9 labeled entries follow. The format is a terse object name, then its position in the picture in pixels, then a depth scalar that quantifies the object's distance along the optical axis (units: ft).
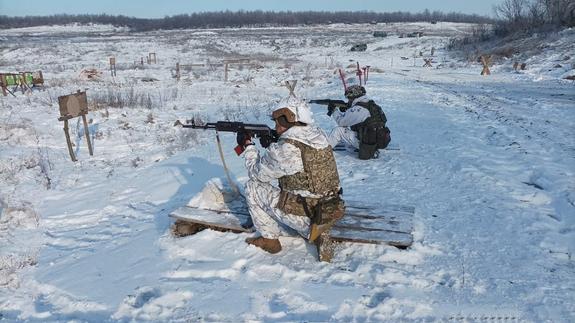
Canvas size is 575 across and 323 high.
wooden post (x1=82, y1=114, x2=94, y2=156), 28.75
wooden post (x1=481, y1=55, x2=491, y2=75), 74.20
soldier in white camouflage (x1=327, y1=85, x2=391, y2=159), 24.32
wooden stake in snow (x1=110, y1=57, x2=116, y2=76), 82.15
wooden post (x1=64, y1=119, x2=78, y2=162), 27.73
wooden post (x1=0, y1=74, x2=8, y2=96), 53.88
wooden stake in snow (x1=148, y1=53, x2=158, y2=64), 110.42
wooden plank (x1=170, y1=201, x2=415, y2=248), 14.92
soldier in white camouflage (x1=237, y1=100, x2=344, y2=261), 13.55
